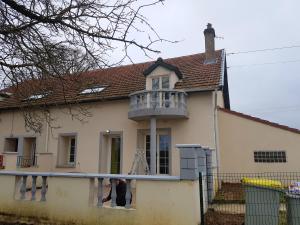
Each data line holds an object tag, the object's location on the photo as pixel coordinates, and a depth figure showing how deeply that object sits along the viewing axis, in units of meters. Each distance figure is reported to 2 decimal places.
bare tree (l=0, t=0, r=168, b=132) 5.02
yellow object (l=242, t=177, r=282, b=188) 7.32
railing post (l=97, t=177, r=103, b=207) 6.98
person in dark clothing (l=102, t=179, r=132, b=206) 7.47
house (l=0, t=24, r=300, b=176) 12.72
